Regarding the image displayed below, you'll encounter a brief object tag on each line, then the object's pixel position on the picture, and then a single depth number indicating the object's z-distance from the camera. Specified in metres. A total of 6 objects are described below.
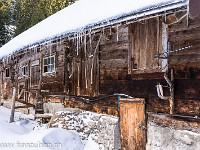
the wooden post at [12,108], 7.49
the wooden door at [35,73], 10.05
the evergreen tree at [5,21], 21.67
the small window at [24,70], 11.63
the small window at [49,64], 9.08
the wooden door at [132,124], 5.24
